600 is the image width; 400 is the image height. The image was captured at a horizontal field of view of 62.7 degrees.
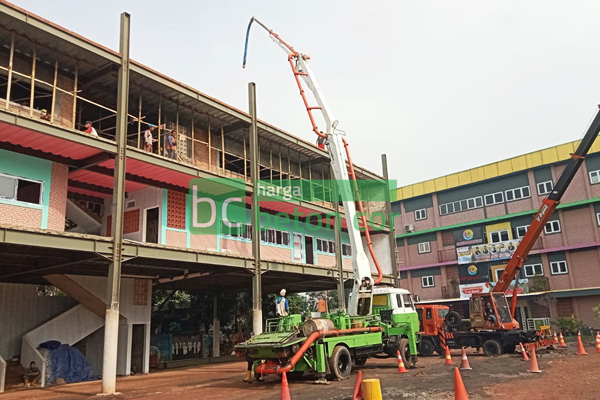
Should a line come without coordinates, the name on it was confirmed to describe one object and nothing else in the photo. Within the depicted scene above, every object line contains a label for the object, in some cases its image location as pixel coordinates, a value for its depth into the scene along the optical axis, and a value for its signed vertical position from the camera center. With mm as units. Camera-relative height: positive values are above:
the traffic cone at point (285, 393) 9773 -1477
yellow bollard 7188 -1096
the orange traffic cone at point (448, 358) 18612 -1825
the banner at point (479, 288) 38781 +1558
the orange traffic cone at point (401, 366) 16406 -1786
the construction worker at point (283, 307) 15719 +298
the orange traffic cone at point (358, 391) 9148 -1417
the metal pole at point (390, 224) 31312 +5533
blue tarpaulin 18516 -1473
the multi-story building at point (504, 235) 37062 +6015
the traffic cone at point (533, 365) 15078 -1799
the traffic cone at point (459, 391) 8750 -1431
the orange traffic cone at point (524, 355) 18688 -1872
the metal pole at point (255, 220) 20625 +4102
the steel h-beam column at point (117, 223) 14625 +3146
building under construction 15555 +5022
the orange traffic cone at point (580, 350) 20281 -1914
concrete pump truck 14062 -405
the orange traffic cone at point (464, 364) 16698 -1849
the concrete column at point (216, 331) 30734 -722
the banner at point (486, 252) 40688 +4607
